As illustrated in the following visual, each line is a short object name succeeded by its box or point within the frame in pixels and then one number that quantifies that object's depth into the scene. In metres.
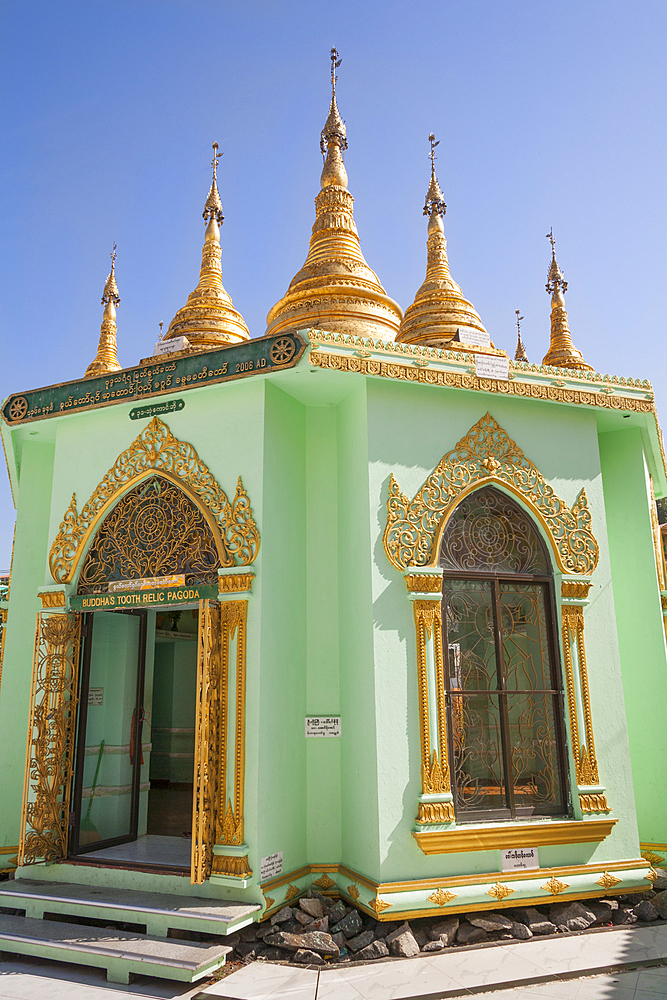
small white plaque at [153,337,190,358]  6.68
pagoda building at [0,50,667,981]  4.39
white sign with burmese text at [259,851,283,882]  4.29
